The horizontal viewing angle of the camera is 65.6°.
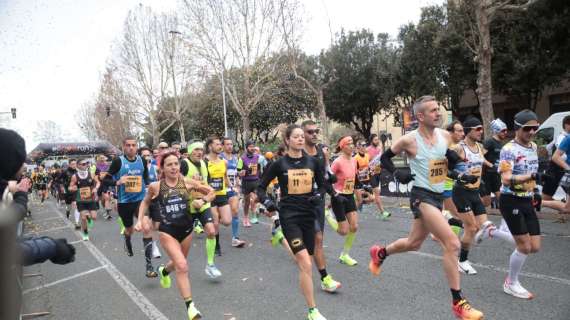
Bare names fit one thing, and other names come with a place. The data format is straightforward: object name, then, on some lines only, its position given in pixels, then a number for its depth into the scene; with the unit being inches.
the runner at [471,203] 223.3
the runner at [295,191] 182.7
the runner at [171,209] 188.5
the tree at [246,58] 989.2
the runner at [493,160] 286.5
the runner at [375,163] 433.4
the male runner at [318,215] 201.5
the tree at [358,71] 1364.4
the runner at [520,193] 183.3
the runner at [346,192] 247.8
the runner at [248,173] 417.1
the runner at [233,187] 329.4
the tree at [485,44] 542.3
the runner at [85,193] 405.4
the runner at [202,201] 225.6
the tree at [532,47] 833.5
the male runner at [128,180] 286.8
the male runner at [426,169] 164.6
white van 550.9
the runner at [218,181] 304.0
